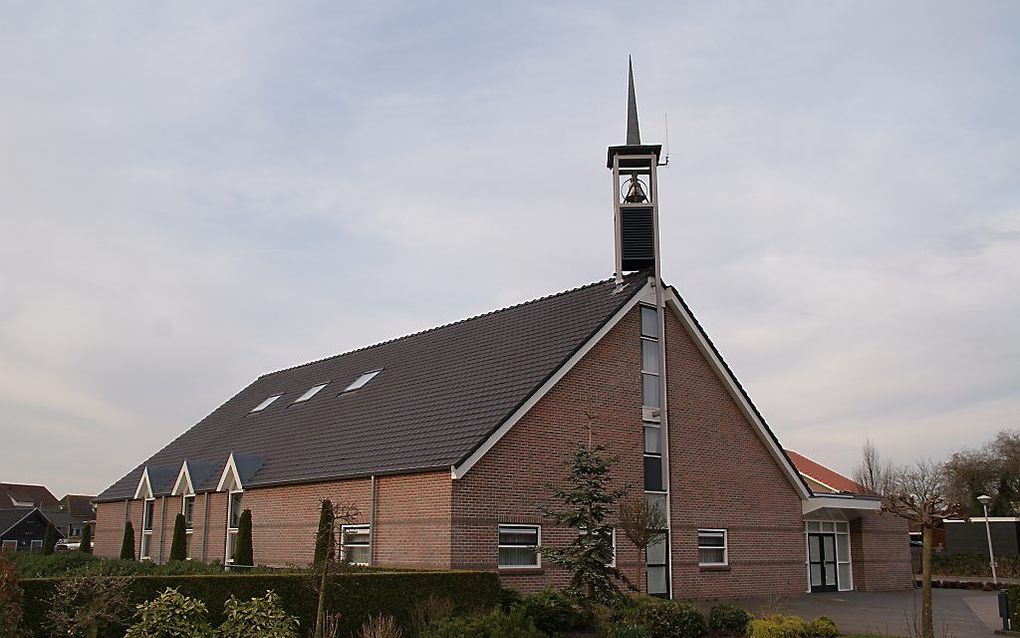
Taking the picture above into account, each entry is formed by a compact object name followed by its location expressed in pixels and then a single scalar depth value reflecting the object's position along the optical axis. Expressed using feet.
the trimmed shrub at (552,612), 52.65
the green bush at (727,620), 56.85
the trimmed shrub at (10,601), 38.99
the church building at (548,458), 66.23
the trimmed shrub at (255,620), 45.65
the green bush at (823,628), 55.16
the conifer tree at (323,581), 46.09
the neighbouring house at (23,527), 252.62
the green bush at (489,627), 45.65
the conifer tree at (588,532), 56.24
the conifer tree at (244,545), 76.84
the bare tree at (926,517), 43.27
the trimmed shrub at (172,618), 43.32
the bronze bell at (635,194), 84.02
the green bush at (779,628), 53.31
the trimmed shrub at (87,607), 41.06
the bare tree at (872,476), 251.39
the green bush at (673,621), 53.21
